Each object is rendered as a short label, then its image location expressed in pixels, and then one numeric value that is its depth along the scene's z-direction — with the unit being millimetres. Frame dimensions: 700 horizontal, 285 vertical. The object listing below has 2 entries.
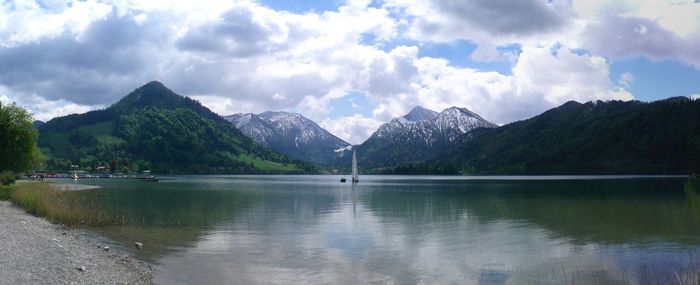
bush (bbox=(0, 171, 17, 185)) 83125
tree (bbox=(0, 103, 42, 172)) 80812
